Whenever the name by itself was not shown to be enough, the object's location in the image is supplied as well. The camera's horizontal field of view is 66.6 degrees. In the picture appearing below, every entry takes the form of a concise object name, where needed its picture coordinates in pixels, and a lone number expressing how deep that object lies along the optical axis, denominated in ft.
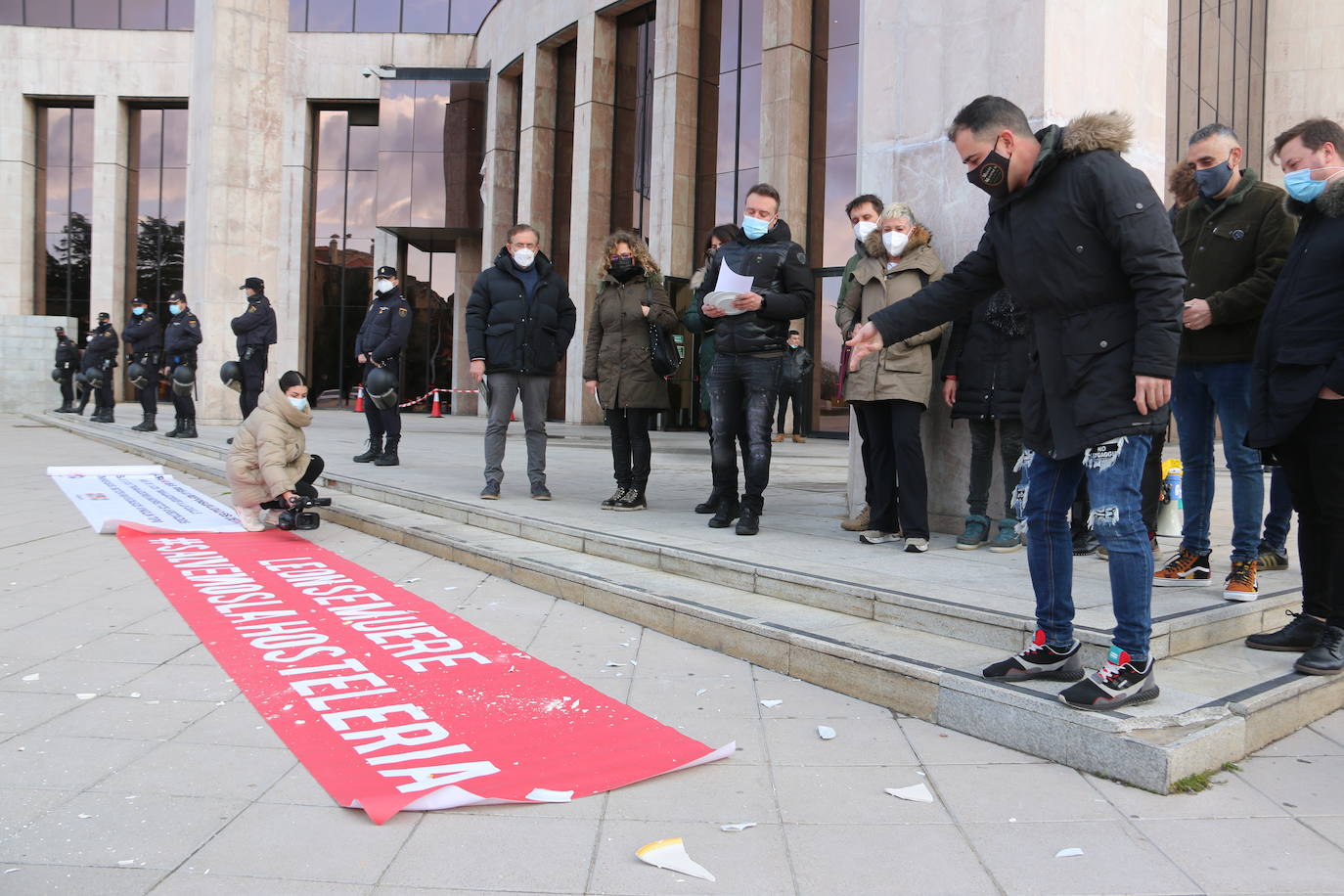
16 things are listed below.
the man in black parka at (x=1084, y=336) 9.66
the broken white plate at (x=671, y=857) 7.65
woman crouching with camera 22.44
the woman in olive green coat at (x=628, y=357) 22.75
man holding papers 18.95
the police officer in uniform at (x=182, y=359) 42.32
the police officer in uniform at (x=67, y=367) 72.38
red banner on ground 9.26
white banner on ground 23.62
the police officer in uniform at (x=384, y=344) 33.30
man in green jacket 14.25
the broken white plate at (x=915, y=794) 9.05
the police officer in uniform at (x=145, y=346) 46.73
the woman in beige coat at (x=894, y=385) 17.54
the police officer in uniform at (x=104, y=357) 56.29
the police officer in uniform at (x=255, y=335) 38.17
